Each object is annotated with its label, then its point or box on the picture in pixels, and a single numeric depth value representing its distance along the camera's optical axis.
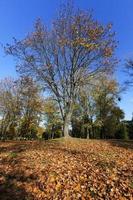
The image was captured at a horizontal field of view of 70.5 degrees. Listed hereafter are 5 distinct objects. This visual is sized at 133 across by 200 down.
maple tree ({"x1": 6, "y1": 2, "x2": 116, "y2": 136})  6.91
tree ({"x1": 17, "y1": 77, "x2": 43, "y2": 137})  15.30
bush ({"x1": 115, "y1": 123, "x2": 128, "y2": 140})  17.26
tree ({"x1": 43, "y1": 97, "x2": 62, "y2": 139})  16.71
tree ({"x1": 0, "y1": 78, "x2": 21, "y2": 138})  15.91
